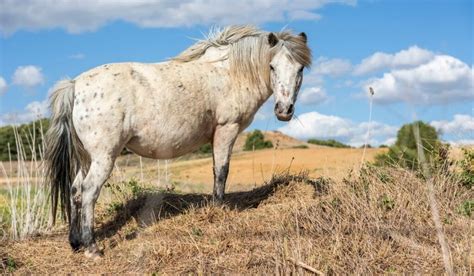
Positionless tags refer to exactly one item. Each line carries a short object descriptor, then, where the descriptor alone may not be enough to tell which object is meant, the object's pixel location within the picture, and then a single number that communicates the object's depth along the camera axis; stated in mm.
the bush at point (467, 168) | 8242
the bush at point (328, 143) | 41281
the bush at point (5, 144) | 34994
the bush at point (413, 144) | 8633
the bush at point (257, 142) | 33750
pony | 6516
